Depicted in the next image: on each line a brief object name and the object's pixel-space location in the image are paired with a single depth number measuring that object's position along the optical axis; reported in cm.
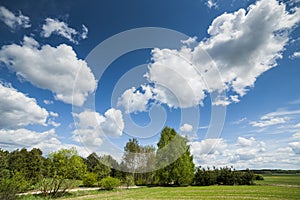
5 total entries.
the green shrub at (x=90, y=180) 3872
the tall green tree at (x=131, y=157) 4816
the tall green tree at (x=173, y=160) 3562
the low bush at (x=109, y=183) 3120
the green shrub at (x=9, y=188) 1499
